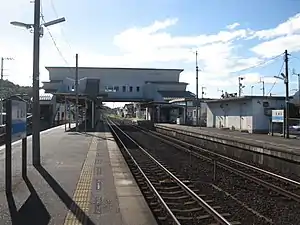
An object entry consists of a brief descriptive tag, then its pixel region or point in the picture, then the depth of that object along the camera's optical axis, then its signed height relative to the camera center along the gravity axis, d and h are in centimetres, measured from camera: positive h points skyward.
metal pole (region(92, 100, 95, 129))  2899 +23
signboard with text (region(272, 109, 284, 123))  2019 +6
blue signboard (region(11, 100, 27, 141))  554 -10
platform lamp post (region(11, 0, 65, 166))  812 +99
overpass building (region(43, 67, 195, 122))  4820 +669
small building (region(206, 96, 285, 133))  2399 +51
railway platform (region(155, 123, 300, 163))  992 -149
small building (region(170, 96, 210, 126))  3989 +86
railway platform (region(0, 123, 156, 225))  419 -168
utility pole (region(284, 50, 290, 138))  2008 +316
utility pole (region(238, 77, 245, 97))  4783 +594
